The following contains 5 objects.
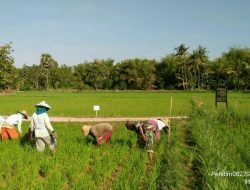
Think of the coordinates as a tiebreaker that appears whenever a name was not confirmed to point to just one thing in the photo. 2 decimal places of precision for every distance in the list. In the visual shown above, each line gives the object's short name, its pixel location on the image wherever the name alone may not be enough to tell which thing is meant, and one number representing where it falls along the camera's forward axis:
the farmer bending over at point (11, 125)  6.44
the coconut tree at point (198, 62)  42.28
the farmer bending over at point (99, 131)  5.79
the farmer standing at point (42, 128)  5.34
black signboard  11.72
